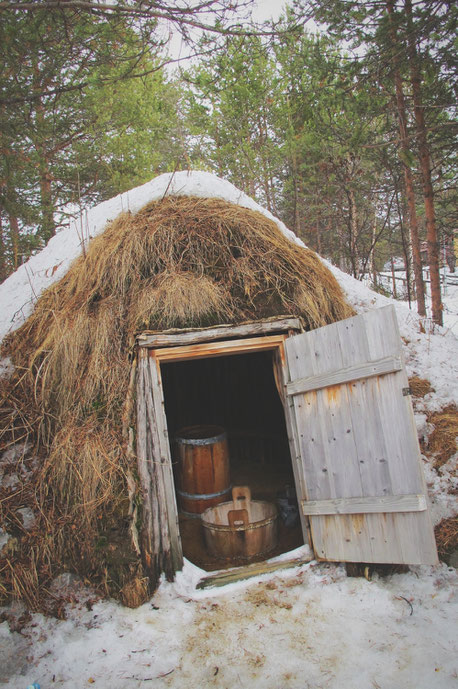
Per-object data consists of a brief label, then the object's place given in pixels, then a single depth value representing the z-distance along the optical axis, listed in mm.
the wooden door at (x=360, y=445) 3570
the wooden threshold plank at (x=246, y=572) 4004
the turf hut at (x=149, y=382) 3855
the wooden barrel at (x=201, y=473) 5262
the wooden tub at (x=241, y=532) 4500
